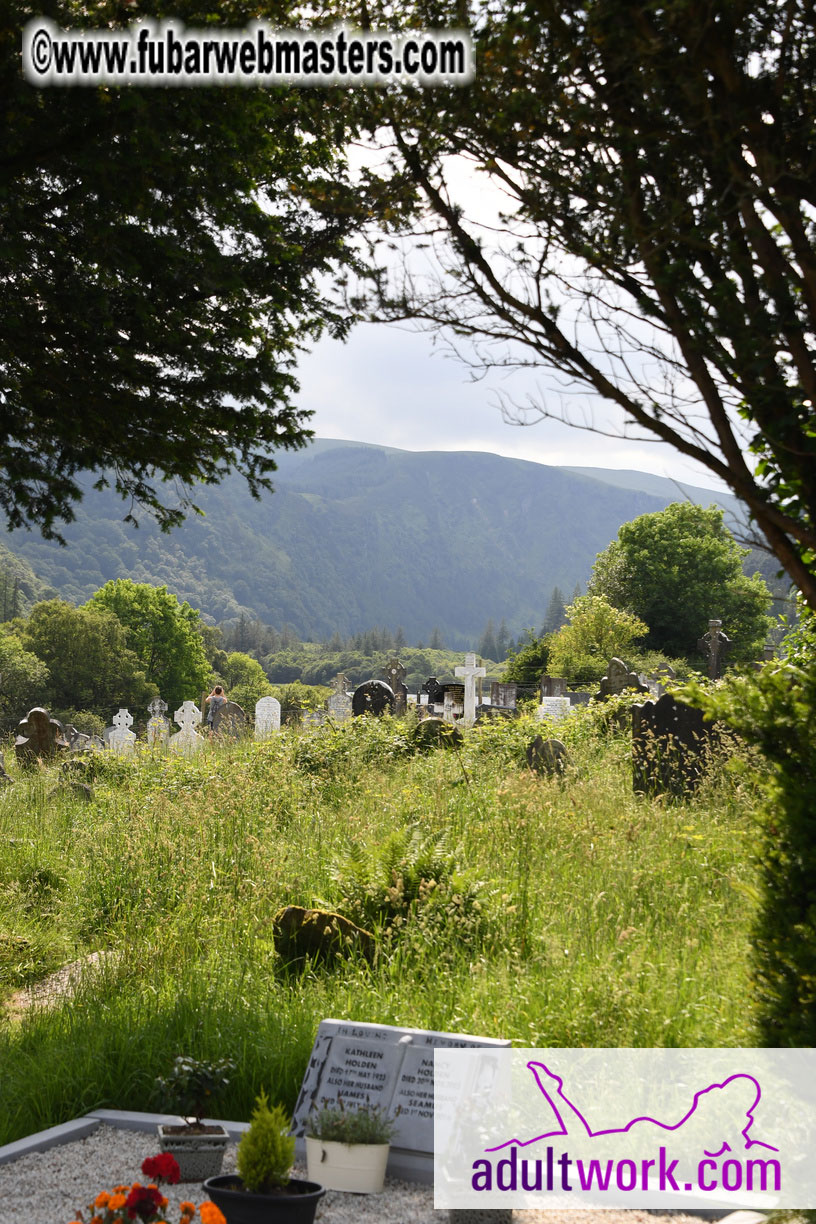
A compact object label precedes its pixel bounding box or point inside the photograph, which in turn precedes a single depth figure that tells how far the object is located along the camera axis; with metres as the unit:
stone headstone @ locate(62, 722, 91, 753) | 20.52
